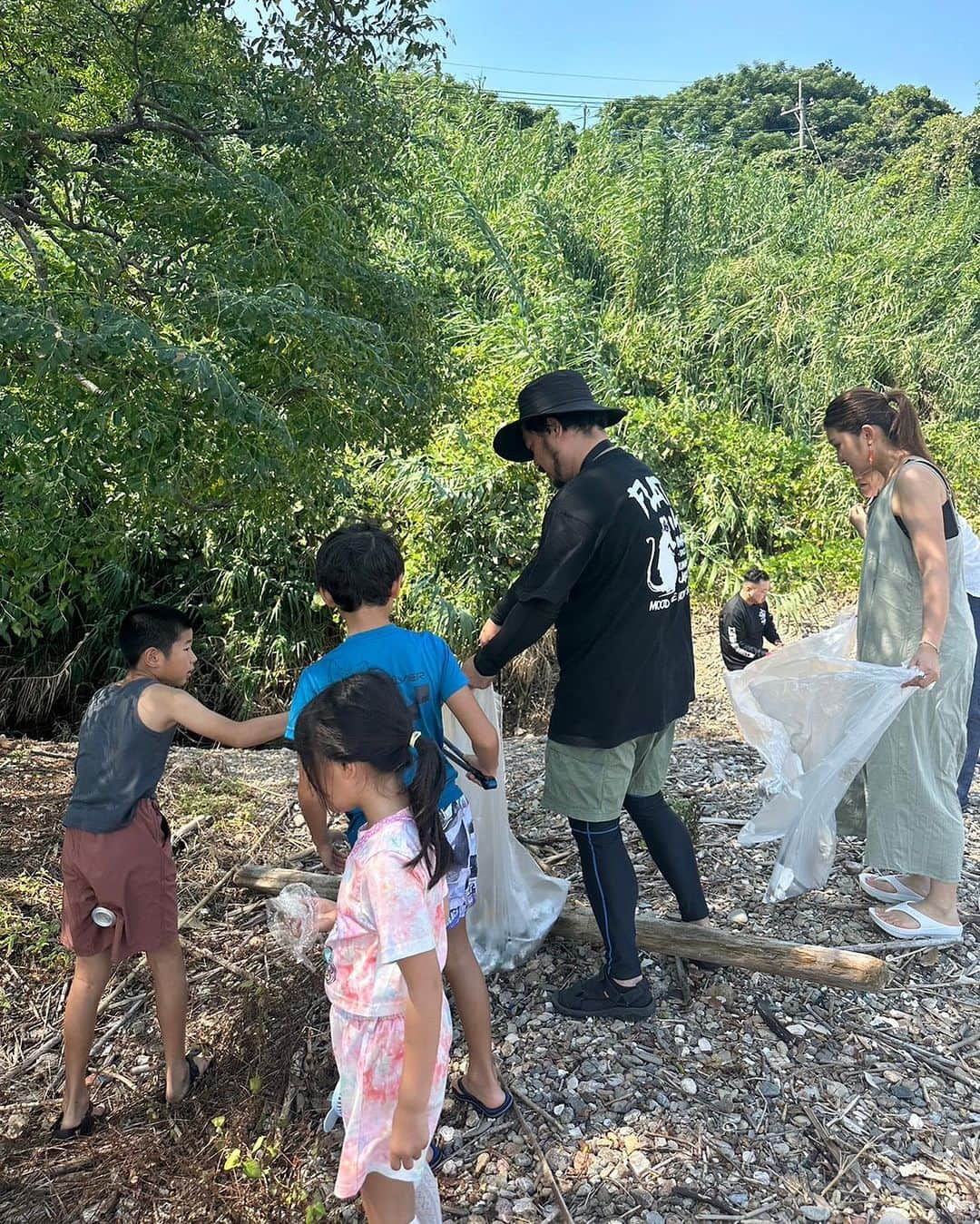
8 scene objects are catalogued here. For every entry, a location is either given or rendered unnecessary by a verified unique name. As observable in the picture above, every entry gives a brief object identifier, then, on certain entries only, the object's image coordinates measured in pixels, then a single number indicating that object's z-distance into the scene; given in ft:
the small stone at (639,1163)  7.04
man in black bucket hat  7.84
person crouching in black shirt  17.52
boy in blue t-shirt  6.65
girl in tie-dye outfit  5.18
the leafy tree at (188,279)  7.13
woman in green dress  9.26
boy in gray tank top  7.38
